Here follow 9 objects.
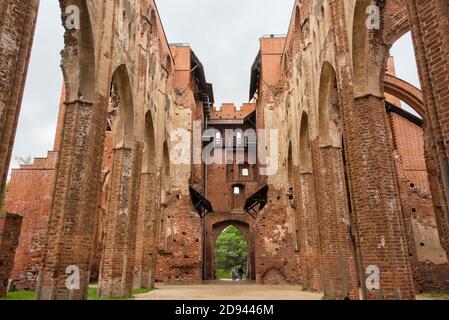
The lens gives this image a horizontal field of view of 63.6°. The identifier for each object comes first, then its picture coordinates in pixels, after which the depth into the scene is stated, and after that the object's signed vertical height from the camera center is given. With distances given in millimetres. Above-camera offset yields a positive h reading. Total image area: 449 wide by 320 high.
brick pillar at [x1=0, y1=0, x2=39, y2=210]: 5594 +3240
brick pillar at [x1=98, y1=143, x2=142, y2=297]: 11734 +1381
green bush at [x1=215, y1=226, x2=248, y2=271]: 47750 +2266
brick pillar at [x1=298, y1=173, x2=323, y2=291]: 13760 +1244
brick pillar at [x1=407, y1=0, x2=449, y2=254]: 4988 +2755
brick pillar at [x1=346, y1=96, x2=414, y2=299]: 7465 +1433
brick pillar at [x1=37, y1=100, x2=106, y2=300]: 8062 +1537
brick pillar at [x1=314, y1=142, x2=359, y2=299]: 11125 +1264
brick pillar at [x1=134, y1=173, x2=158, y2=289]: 15727 +1521
